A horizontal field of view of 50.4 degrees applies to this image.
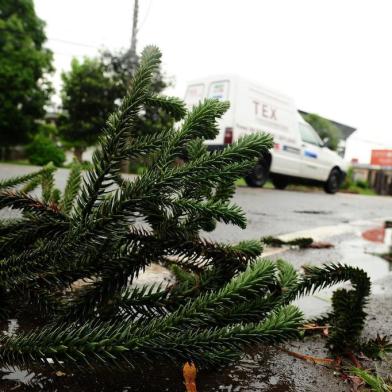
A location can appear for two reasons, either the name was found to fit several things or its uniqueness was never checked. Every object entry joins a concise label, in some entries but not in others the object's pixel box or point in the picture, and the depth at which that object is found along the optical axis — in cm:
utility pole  2106
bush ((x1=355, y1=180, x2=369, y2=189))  3222
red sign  6303
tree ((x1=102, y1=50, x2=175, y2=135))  2669
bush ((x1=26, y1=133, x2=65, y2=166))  2347
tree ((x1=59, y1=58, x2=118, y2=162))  2747
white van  1135
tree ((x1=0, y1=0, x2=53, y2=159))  2873
